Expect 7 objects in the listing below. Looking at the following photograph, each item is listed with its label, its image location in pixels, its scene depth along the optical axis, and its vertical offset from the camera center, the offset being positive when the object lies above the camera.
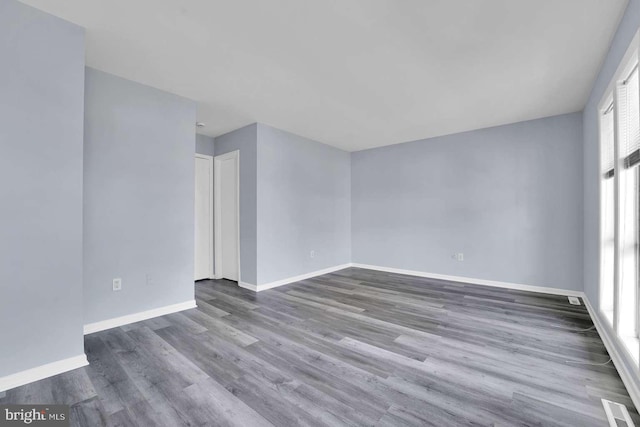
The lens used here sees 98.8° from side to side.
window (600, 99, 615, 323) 2.60 -0.02
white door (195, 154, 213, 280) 4.85 -0.09
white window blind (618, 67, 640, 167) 1.83 +0.65
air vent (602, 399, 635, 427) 1.52 -1.17
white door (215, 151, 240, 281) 4.68 -0.06
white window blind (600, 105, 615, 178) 2.57 +0.69
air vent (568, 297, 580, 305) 3.55 -1.17
